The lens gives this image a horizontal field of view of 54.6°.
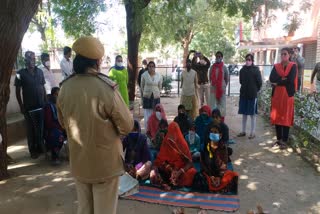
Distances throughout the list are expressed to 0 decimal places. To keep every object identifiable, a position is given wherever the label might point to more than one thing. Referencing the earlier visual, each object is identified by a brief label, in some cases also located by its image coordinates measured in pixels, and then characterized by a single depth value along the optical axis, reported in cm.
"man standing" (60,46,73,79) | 601
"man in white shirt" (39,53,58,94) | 589
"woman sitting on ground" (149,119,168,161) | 512
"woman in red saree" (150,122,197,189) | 414
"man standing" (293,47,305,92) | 844
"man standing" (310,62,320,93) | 748
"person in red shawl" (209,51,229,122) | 700
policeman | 208
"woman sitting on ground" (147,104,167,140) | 583
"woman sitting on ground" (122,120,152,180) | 431
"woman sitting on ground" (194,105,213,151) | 580
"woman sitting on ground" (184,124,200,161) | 534
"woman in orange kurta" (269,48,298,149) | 550
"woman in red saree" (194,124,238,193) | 400
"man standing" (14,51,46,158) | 518
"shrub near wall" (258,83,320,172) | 520
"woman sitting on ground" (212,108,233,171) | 454
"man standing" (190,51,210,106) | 777
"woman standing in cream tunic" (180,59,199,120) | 685
